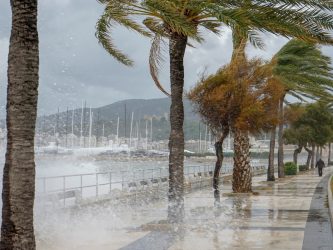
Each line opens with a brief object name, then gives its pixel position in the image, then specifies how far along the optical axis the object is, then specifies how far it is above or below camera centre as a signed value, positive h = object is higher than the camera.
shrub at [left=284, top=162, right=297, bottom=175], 52.31 -2.13
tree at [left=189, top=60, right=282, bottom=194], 23.23 +1.68
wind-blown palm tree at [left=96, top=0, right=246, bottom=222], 15.70 +1.85
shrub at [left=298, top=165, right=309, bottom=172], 67.12 -2.53
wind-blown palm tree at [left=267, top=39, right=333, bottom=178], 30.77 +4.11
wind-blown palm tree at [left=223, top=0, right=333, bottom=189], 13.38 +2.86
